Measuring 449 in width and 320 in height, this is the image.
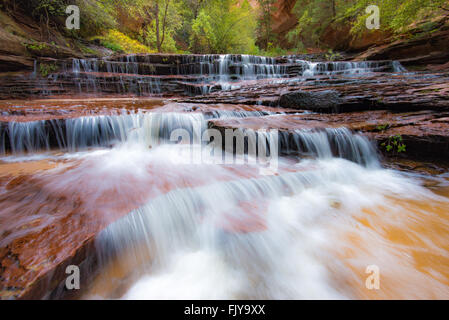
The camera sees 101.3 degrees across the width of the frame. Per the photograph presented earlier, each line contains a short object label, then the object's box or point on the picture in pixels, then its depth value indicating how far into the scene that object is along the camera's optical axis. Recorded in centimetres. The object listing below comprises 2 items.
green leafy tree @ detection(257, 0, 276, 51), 2009
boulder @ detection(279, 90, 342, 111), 449
